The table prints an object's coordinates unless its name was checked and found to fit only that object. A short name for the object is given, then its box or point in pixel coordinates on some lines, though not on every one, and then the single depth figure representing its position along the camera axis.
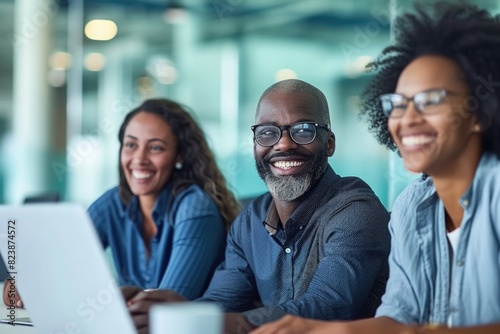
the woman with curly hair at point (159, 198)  3.01
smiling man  2.01
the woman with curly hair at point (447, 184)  1.52
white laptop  1.30
